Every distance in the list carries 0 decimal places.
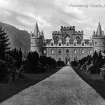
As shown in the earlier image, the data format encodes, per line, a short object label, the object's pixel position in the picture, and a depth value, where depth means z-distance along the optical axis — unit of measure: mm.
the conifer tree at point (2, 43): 23484
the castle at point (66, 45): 93438
